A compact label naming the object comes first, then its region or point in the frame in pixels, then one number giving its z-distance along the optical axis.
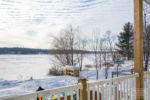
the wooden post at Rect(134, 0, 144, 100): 1.84
